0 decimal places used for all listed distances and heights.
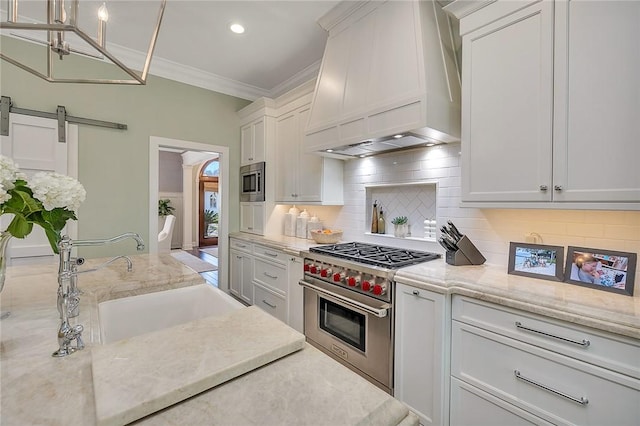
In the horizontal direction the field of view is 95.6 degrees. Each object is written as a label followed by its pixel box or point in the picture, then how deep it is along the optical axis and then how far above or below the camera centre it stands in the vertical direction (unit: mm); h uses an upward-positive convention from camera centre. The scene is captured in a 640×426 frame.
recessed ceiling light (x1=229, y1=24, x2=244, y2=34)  2619 +1653
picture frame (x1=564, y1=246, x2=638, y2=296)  1362 -285
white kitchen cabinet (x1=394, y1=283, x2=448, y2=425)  1607 -830
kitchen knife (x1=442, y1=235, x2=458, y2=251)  1967 -215
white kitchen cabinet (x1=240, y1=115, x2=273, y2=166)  3527 +894
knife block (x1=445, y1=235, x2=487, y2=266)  1962 -300
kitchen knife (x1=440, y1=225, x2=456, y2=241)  2029 -150
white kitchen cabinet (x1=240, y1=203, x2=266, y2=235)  3572 -112
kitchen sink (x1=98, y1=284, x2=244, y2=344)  1475 -552
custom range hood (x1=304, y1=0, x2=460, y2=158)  1884 +942
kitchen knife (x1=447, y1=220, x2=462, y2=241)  2003 -161
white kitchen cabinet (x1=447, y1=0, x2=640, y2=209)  1287 +541
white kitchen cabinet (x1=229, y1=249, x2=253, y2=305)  3439 -826
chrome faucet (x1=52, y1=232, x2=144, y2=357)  878 -292
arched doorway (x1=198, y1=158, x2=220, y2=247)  8477 +159
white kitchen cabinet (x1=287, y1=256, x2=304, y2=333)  2561 -765
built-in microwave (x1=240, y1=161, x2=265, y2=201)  3570 +349
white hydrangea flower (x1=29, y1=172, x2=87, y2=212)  913 +54
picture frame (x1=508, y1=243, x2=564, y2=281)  1592 -284
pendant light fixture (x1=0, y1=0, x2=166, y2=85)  808 +611
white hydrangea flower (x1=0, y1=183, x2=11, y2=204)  867 +37
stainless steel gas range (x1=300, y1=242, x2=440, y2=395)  1859 -655
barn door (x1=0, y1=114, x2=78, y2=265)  2580 +494
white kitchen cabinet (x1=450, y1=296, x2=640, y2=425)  1142 -698
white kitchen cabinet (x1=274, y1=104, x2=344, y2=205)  2975 +425
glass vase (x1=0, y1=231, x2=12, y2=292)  983 -154
